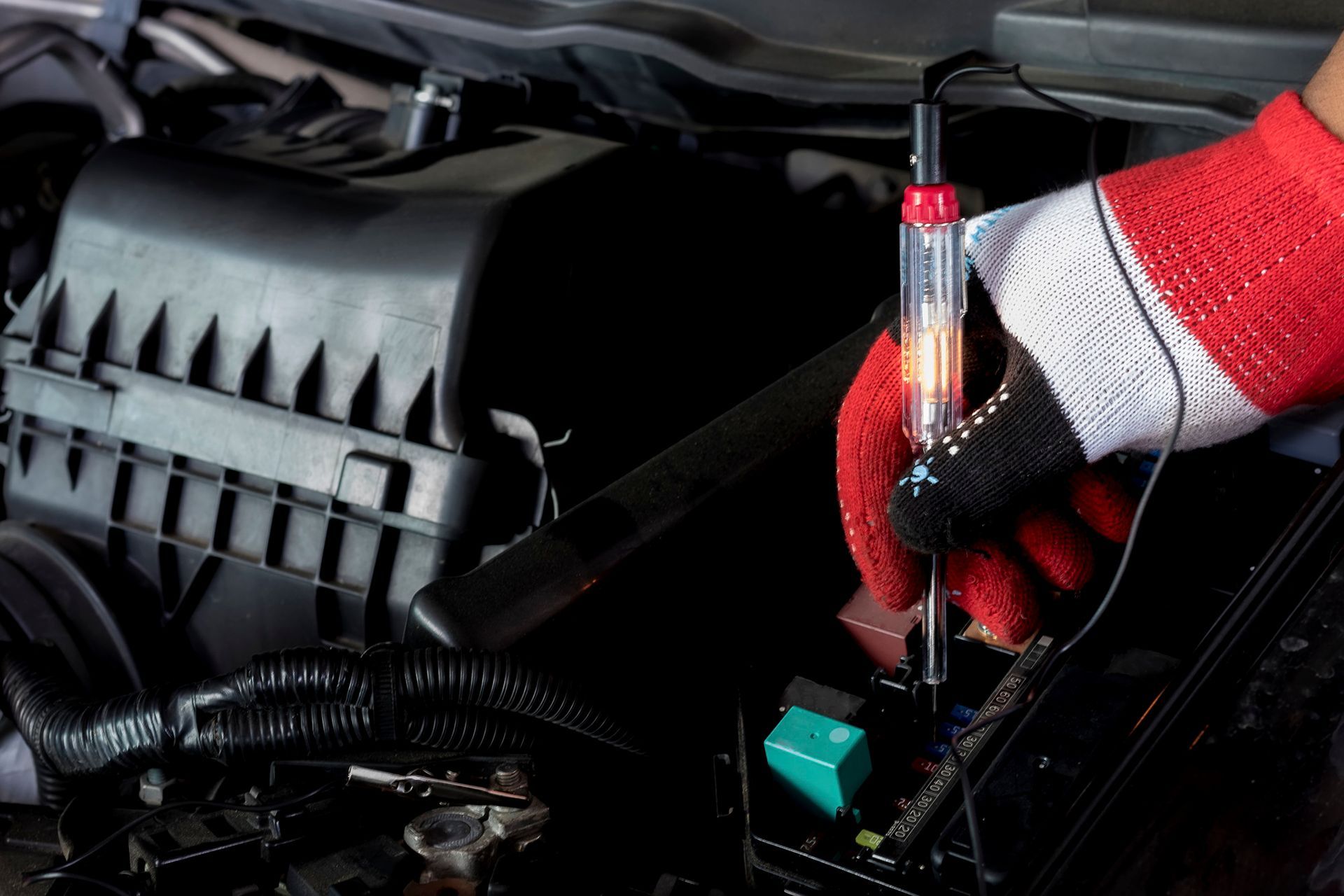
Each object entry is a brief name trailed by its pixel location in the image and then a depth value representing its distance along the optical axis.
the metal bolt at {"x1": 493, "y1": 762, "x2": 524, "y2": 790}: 0.70
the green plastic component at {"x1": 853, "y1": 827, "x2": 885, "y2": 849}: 0.65
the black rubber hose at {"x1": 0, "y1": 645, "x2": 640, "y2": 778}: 0.69
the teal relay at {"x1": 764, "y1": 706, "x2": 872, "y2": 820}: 0.67
